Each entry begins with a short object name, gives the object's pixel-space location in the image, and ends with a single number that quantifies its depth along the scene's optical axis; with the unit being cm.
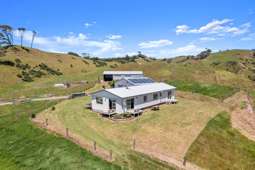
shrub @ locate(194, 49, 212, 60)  8626
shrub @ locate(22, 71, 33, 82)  4557
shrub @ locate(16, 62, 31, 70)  5124
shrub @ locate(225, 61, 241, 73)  5693
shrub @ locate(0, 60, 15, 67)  5053
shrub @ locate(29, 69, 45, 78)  4920
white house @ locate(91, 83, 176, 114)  2429
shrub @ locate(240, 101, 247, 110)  2978
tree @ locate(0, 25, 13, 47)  6331
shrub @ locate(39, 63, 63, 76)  5449
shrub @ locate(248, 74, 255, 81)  4981
